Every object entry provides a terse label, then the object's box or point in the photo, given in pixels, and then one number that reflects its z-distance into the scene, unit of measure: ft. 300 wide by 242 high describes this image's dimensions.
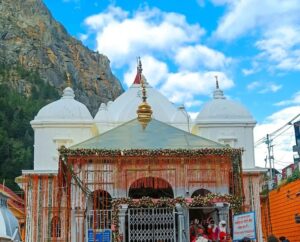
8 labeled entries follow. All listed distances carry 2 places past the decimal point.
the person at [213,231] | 43.84
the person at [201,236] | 39.99
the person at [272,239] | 30.58
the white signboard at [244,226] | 35.45
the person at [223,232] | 42.02
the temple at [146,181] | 43.65
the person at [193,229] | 47.77
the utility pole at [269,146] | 98.59
